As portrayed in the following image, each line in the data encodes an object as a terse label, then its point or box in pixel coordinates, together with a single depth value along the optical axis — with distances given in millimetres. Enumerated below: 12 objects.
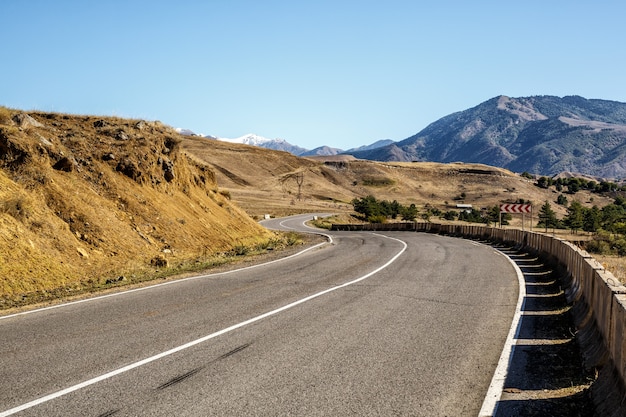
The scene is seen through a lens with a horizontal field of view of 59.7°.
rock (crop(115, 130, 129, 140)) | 24500
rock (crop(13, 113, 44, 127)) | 20422
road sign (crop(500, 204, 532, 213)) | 34656
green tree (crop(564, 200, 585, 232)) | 87750
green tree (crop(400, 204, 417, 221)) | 92188
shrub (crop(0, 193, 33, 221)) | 15281
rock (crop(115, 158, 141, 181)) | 22664
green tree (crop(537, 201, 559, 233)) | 94375
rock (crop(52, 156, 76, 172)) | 19547
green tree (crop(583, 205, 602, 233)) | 85994
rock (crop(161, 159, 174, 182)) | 25781
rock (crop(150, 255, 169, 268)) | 18136
